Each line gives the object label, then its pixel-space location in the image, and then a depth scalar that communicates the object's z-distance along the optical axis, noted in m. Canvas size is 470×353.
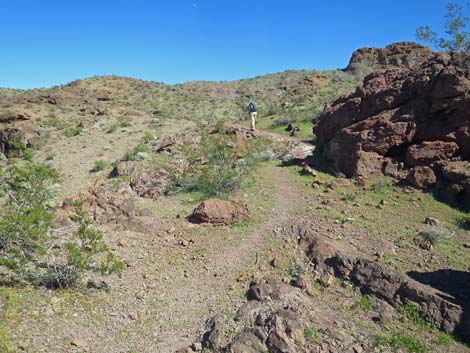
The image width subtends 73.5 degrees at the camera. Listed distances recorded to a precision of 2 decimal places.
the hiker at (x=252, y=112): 17.34
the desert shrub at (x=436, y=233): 7.36
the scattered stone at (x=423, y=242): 7.16
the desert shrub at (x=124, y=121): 21.38
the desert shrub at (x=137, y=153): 14.38
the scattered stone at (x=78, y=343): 4.65
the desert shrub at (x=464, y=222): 8.10
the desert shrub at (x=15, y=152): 16.47
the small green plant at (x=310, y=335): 4.71
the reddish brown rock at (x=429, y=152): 10.07
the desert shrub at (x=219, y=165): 10.85
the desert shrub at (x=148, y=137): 17.74
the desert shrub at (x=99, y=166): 14.45
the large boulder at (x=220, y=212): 8.58
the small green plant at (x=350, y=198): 9.71
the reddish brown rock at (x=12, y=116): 22.67
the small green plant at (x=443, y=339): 4.78
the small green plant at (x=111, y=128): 20.07
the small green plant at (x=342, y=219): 8.47
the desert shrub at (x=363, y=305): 5.60
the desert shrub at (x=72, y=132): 20.62
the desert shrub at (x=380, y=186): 10.21
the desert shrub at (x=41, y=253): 5.74
